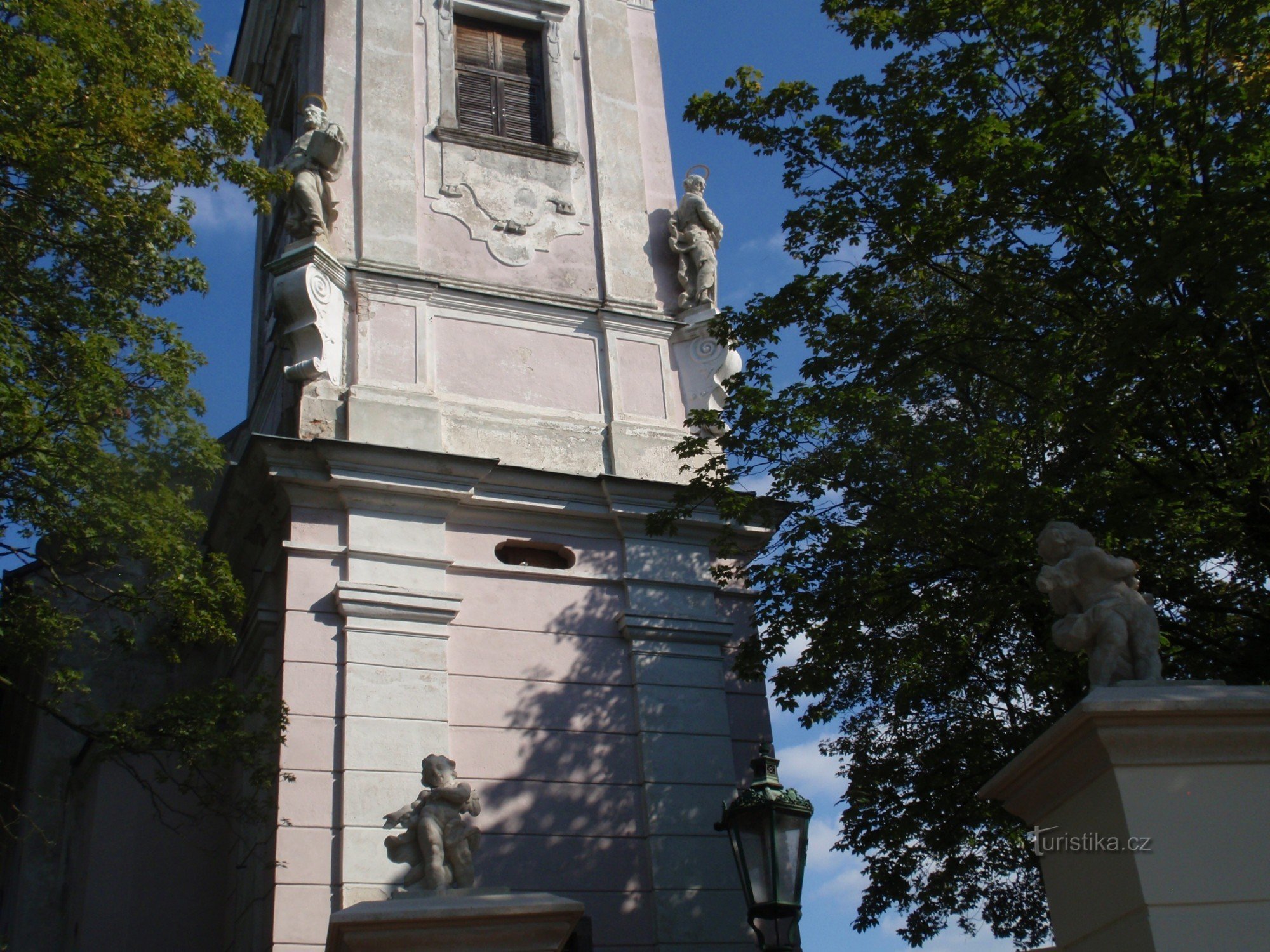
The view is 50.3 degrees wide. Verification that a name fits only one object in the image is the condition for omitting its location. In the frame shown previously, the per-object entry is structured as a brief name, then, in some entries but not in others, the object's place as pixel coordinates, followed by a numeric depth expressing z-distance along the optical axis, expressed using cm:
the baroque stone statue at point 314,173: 1406
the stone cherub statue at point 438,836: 768
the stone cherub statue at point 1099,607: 646
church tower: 1153
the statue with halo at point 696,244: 1539
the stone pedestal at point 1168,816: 573
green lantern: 750
